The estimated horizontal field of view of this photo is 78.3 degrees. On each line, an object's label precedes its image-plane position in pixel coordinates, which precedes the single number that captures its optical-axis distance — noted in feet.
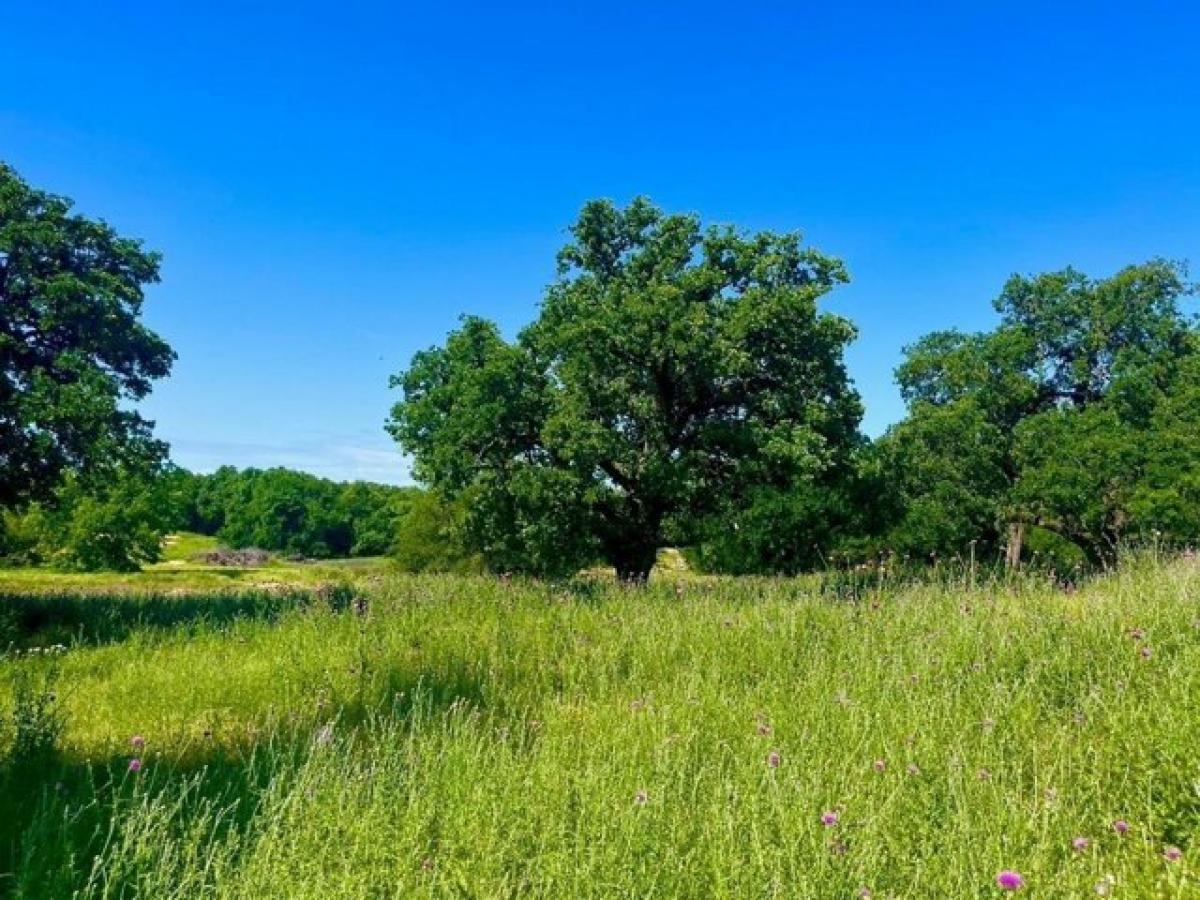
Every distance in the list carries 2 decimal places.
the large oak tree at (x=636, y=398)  55.36
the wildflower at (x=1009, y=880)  7.72
